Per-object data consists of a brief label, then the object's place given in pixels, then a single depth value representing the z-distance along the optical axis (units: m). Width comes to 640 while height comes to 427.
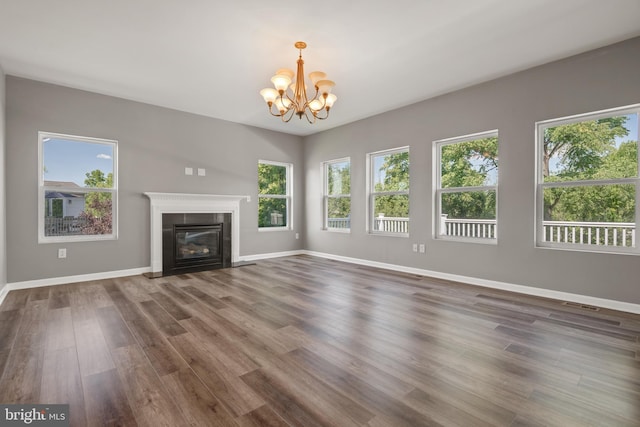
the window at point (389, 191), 5.23
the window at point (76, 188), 4.23
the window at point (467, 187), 4.22
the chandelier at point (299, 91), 3.12
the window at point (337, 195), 6.22
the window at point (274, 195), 6.49
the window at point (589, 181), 3.24
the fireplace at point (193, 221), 4.98
